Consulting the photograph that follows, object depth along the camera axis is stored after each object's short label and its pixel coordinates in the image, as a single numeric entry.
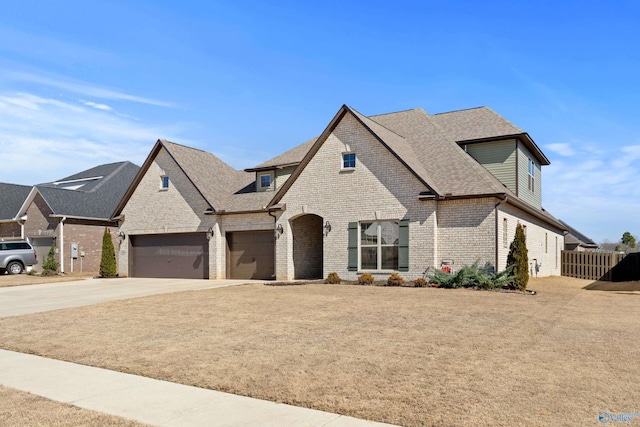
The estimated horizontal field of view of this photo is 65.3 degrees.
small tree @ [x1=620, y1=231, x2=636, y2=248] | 67.62
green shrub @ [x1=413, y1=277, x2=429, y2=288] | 17.77
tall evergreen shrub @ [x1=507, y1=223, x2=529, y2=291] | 17.11
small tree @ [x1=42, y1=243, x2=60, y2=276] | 29.05
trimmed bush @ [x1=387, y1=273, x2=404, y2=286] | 18.28
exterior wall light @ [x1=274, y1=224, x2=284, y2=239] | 22.34
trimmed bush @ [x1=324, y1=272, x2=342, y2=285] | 19.56
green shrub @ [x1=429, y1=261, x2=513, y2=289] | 16.59
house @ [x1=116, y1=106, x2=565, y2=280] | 18.67
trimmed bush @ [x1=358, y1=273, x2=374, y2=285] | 18.98
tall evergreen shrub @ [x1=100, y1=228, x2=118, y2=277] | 27.34
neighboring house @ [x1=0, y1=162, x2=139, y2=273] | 31.38
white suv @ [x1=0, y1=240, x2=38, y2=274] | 29.73
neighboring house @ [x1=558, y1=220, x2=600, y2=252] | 41.98
